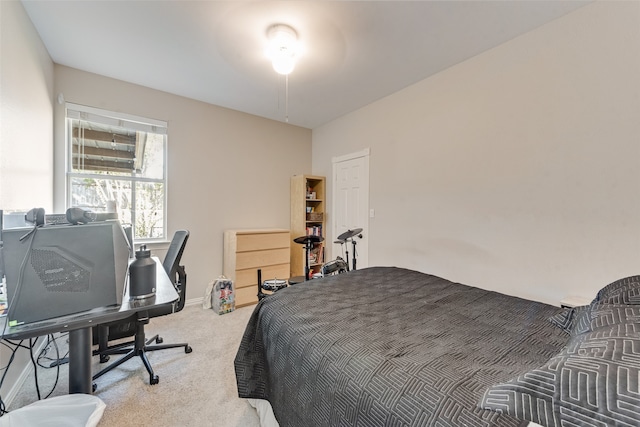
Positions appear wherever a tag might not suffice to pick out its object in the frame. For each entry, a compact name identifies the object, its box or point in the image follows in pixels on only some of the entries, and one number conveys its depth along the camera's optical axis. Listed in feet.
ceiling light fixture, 6.60
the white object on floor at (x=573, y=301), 5.68
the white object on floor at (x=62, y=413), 3.87
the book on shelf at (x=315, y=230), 13.40
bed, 2.11
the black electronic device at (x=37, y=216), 3.66
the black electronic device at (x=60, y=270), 3.03
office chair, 5.86
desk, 2.98
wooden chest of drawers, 10.82
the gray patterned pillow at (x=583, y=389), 1.48
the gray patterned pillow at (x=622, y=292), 3.14
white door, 11.49
